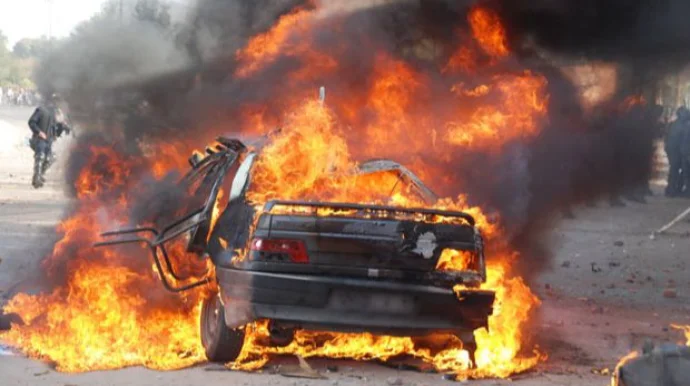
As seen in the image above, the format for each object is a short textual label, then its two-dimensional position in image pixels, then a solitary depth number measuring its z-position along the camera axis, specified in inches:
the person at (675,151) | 954.7
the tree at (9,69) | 2512.3
